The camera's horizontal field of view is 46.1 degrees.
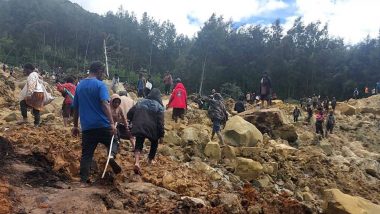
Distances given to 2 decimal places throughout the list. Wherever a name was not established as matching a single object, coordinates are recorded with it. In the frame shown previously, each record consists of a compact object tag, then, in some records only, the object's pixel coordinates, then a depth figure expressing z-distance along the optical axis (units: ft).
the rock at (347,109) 84.12
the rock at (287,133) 48.14
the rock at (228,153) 30.55
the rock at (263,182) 27.22
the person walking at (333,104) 82.38
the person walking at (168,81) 61.82
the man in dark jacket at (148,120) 21.91
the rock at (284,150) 36.11
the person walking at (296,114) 67.45
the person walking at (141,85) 59.21
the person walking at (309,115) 68.03
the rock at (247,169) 27.50
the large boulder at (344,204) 20.35
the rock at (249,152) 31.48
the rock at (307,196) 26.48
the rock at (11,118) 34.91
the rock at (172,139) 32.27
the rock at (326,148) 46.33
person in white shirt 28.40
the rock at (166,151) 29.01
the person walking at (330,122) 59.62
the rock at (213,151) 30.30
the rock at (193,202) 17.11
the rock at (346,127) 69.51
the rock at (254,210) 18.89
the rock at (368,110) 85.76
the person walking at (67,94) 31.23
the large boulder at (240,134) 35.96
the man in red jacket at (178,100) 40.55
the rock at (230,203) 18.06
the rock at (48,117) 37.28
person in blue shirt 17.79
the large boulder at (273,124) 47.96
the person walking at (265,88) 53.42
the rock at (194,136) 32.35
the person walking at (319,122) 57.57
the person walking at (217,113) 35.50
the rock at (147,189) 18.13
